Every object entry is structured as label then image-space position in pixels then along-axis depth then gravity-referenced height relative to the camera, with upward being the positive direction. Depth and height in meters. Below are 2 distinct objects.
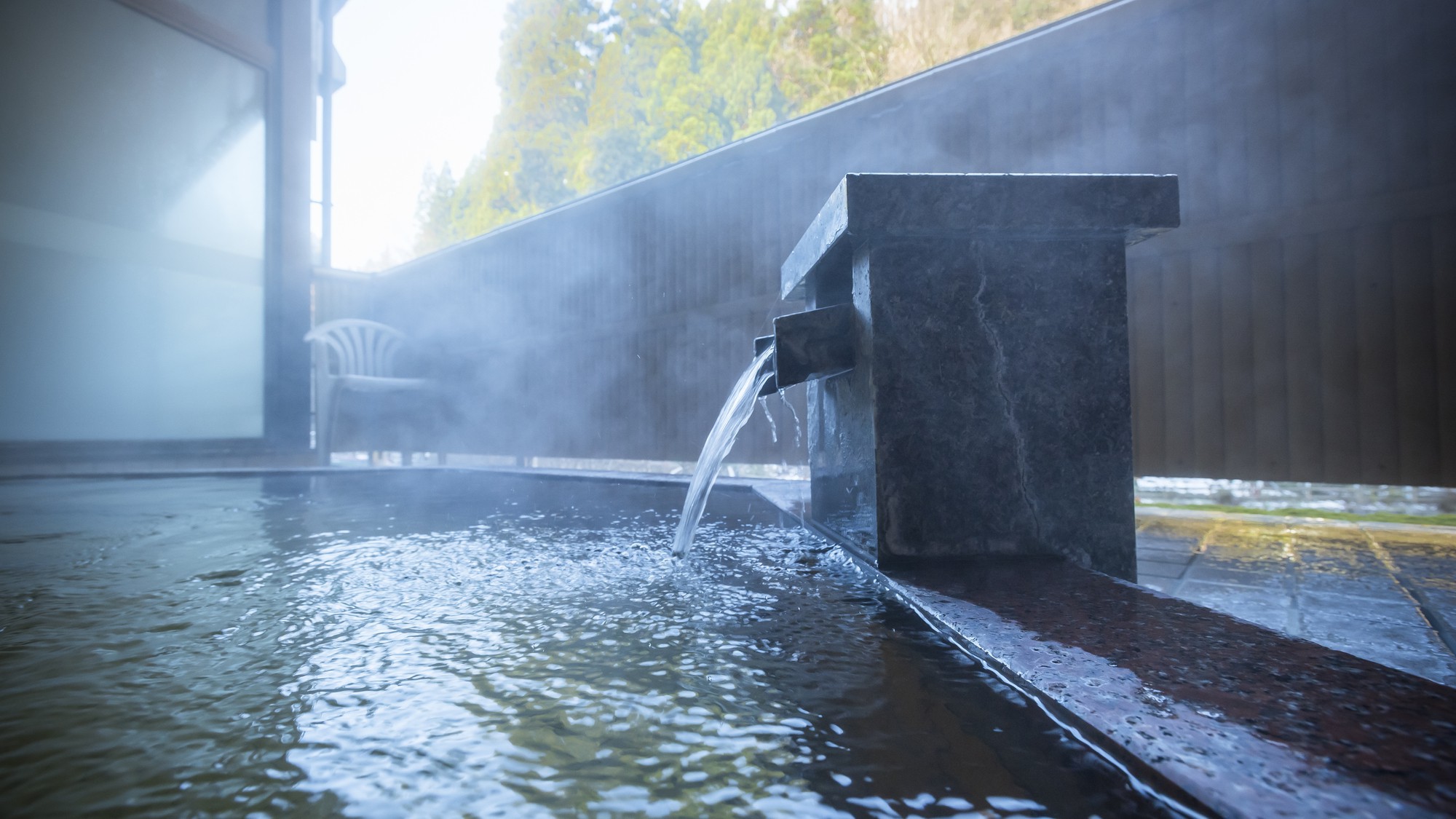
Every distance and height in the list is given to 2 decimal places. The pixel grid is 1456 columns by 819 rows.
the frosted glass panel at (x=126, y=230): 4.65 +1.54
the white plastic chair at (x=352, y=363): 6.04 +0.73
